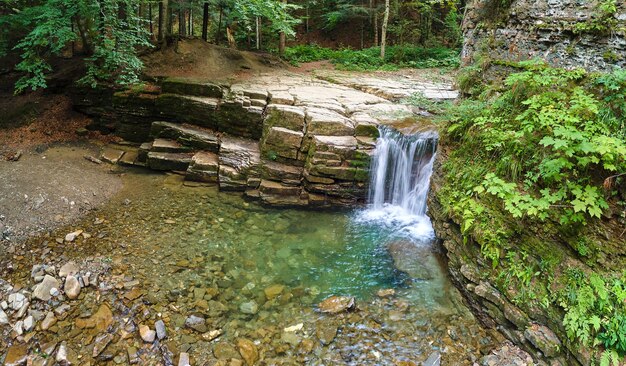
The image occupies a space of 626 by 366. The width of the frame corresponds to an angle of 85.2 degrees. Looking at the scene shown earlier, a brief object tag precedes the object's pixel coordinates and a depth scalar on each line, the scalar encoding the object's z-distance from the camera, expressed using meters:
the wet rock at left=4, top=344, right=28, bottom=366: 4.03
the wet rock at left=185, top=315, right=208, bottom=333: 4.70
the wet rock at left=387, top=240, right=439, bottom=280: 6.06
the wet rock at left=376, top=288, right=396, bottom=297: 5.53
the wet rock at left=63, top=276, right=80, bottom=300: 4.96
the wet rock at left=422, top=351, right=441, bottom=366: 4.29
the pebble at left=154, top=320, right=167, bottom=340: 4.51
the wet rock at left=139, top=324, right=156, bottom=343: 4.44
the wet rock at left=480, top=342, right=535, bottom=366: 4.24
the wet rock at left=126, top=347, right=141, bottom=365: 4.16
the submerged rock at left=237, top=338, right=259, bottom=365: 4.35
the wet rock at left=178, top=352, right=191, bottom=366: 4.19
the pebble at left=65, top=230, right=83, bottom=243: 6.19
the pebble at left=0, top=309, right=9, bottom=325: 4.46
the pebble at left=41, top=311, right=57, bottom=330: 4.47
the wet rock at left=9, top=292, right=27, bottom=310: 4.68
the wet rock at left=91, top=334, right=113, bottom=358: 4.20
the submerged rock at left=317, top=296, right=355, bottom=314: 5.17
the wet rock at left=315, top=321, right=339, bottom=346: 4.68
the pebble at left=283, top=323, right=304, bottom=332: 4.82
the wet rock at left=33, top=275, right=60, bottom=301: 4.86
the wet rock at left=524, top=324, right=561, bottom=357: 4.00
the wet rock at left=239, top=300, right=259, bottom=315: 5.11
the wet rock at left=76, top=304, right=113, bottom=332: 4.54
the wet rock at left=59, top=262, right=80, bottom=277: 5.30
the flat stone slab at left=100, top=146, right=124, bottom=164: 9.34
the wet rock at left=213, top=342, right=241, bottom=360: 4.36
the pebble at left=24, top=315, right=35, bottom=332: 4.42
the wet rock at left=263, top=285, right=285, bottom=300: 5.44
